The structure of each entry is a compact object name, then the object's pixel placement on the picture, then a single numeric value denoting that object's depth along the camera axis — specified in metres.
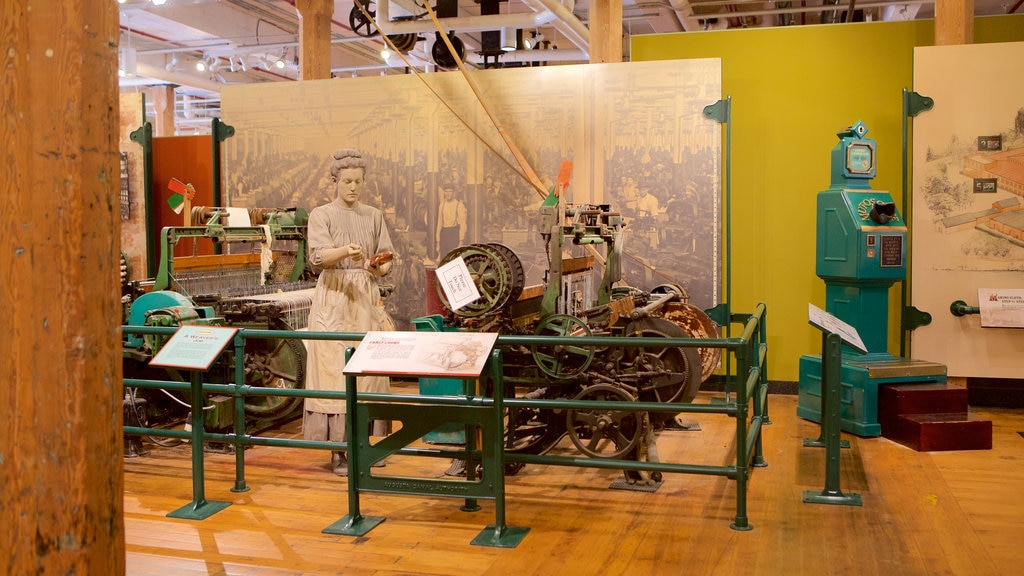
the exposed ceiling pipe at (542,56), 10.76
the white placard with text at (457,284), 4.52
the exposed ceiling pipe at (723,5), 9.71
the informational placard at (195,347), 4.47
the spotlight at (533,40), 10.68
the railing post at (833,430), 4.50
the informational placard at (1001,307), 6.79
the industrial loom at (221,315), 5.82
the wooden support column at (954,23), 7.07
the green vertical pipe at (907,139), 6.98
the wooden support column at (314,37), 8.84
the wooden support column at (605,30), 7.98
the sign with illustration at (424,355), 4.02
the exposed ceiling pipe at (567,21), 8.54
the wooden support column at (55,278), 2.07
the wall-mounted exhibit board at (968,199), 6.90
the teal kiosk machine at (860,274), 6.06
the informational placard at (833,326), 4.66
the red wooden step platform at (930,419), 5.69
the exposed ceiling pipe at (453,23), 8.77
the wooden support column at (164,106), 15.27
